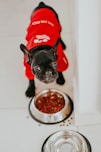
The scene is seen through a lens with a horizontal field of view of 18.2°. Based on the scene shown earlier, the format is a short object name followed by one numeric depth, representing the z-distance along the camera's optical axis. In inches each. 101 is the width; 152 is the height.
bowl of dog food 53.8
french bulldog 49.0
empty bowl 49.3
